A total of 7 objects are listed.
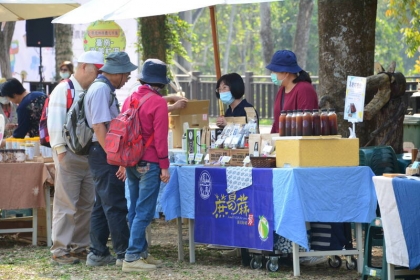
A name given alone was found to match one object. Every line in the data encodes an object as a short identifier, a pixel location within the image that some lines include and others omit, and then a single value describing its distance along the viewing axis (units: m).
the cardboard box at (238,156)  12.54
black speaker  27.05
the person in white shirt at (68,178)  13.47
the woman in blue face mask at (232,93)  14.01
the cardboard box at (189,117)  15.14
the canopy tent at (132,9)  14.05
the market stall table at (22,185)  14.90
